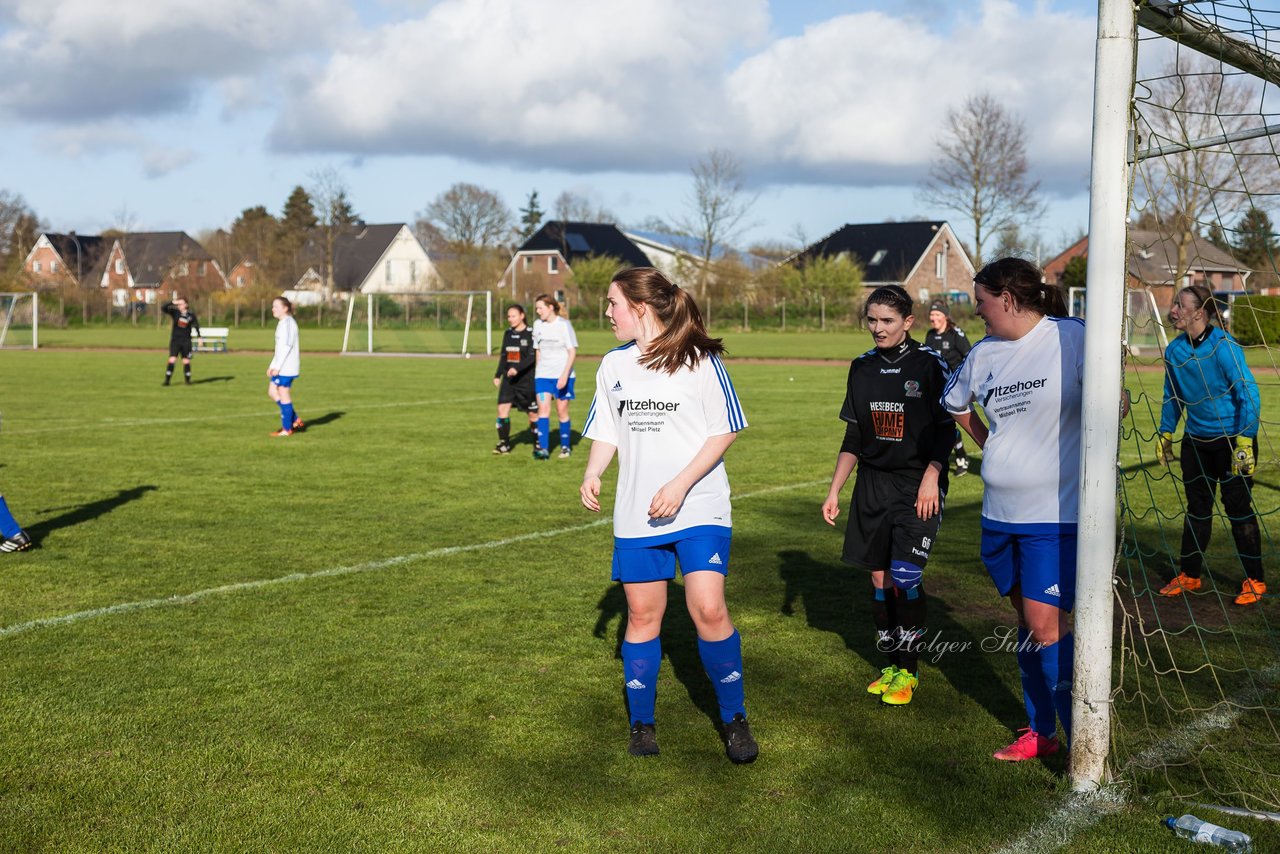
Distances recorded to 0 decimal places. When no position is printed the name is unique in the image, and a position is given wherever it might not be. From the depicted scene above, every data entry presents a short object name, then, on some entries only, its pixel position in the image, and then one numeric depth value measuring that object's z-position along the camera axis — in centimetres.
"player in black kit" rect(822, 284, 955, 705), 515
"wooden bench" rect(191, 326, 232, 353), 3775
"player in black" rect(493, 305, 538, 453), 1358
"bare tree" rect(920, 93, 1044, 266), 4791
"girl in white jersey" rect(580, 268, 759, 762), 429
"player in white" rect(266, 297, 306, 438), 1508
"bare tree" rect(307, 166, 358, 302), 7275
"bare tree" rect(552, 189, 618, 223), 8306
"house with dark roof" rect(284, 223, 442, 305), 9112
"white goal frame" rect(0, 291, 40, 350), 4206
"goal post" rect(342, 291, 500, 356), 3984
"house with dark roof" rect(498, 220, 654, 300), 8038
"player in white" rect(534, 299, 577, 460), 1304
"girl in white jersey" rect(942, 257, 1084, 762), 411
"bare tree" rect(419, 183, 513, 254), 8569
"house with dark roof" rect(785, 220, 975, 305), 7100
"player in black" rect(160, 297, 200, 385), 2314
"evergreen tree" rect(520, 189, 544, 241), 10906
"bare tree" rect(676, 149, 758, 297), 6253
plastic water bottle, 365
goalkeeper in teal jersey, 674
